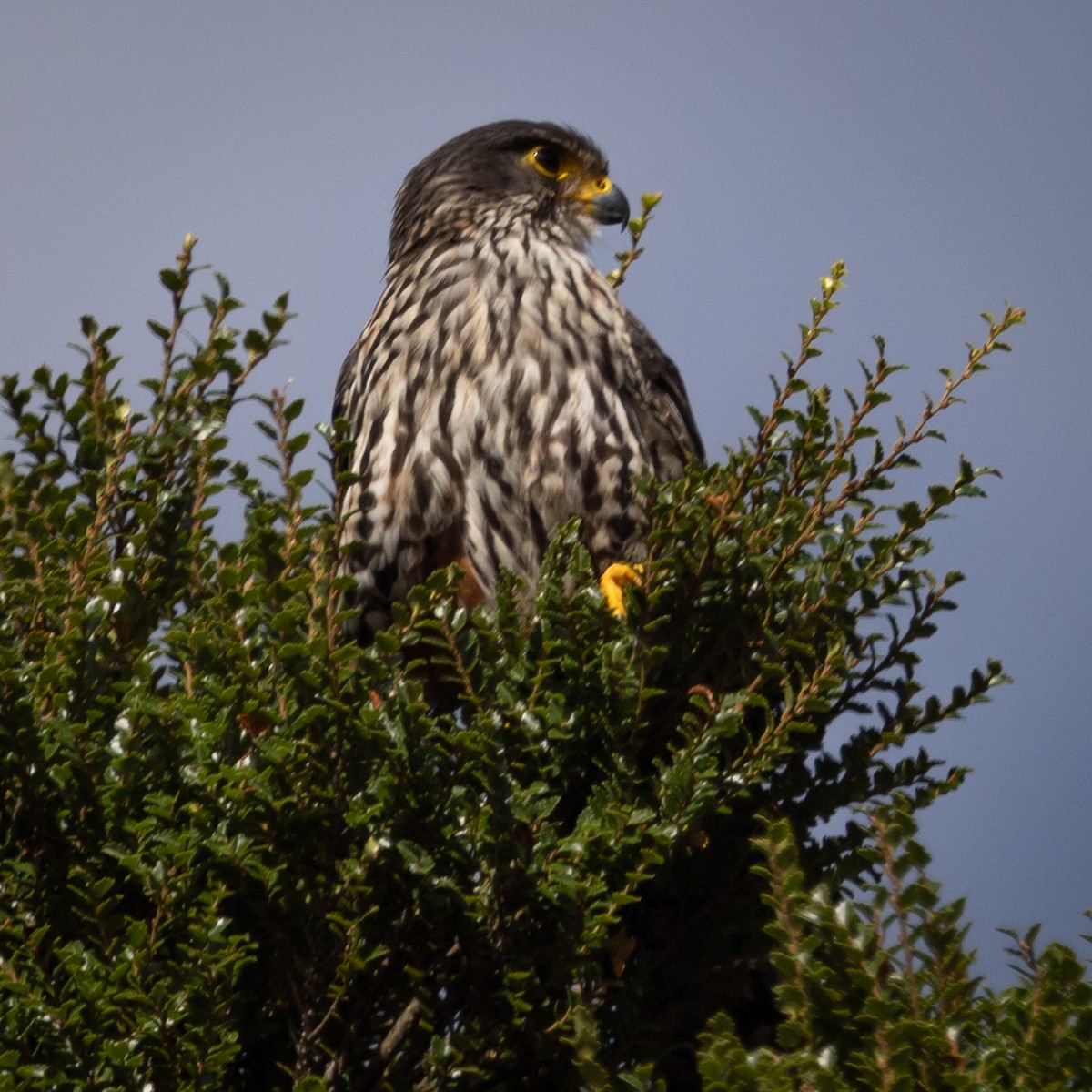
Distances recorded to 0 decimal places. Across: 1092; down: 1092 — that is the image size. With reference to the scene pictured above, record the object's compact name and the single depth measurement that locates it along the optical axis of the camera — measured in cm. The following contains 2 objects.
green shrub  865
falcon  1083
